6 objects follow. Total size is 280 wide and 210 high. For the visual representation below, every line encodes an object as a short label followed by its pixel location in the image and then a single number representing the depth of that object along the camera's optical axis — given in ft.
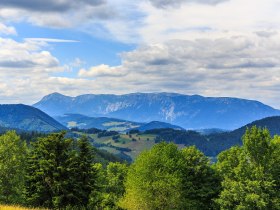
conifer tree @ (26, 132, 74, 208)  182.19
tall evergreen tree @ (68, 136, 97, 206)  195.52
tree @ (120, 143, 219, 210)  224.53
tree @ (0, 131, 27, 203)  230.68
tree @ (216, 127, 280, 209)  187.73
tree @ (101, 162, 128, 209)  304.09
